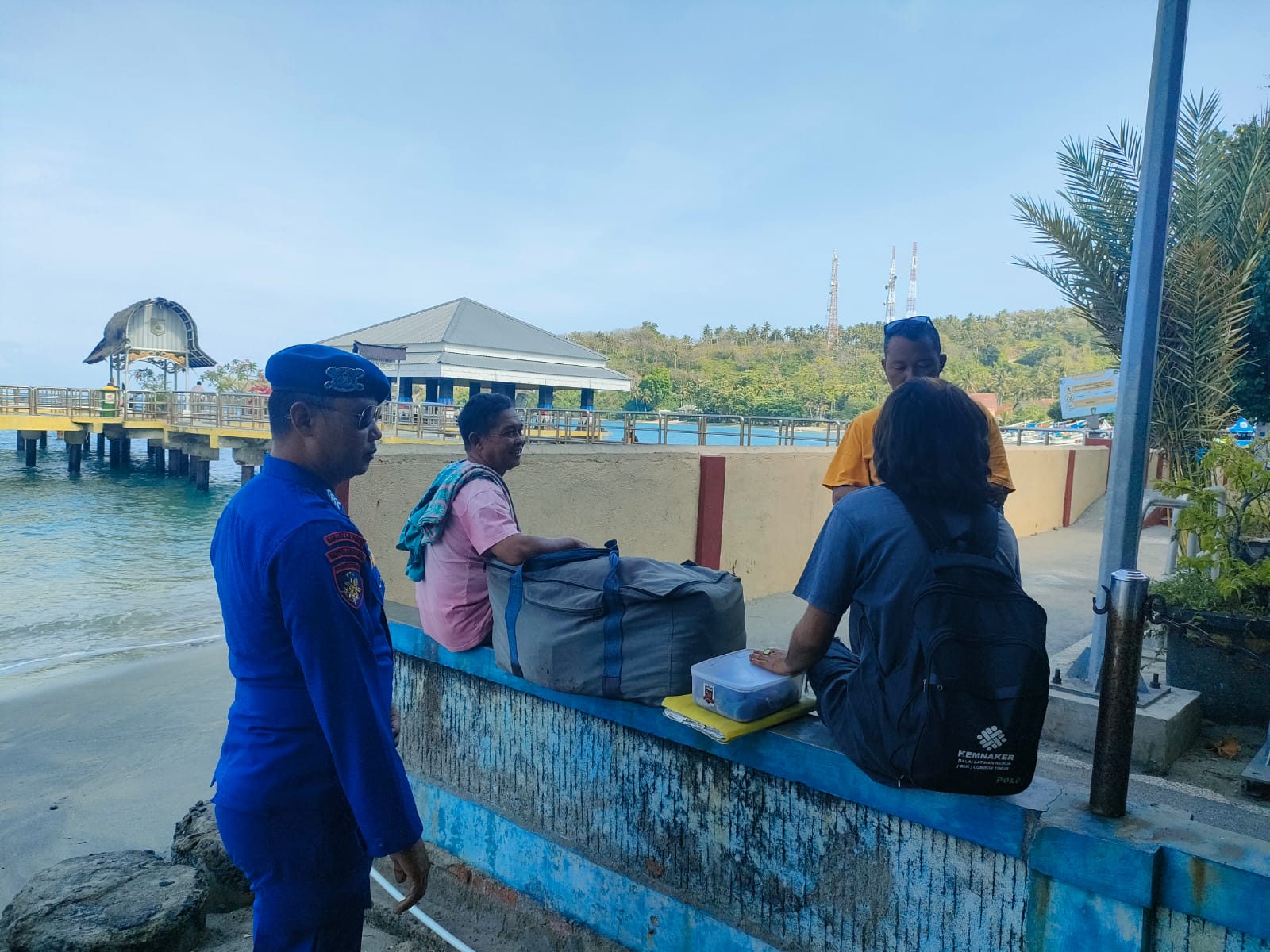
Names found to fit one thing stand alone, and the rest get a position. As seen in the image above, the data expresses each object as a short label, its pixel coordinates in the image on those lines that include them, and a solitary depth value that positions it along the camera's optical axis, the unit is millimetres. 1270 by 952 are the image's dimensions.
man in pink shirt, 2633
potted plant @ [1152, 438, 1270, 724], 4121
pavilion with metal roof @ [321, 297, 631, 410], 29516
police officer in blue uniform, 1552
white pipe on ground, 2705
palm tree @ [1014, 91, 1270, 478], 7449
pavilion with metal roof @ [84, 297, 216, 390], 41000
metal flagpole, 3834
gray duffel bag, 2240
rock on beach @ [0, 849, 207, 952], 2555
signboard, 12352
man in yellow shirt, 3070
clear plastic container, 2012
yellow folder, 1995
